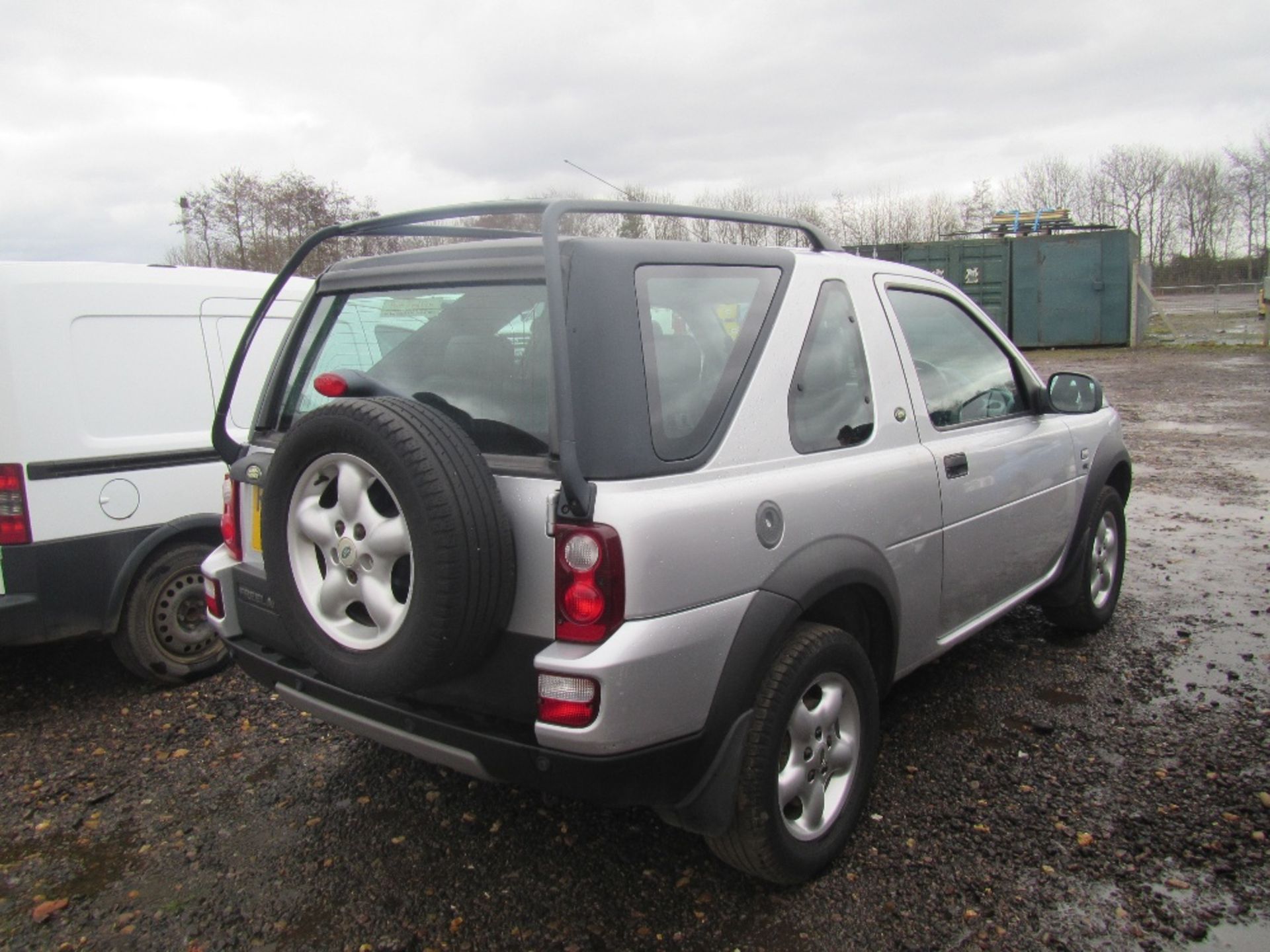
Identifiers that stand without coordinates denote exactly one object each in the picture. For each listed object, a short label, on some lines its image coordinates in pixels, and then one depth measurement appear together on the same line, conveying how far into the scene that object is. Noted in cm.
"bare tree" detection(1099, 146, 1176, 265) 5538
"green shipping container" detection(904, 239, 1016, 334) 2262
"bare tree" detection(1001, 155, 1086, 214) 5325
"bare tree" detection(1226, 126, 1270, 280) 4944
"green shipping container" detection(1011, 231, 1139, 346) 2161
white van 373
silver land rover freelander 218
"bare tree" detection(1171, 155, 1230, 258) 5450
